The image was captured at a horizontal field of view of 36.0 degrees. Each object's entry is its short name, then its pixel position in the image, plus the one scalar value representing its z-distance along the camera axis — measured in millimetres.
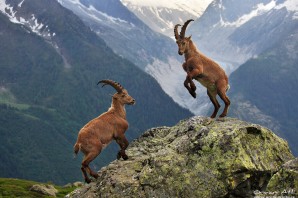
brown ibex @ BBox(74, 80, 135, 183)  21203
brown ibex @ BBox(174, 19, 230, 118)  22844
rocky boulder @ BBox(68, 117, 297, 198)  19203
